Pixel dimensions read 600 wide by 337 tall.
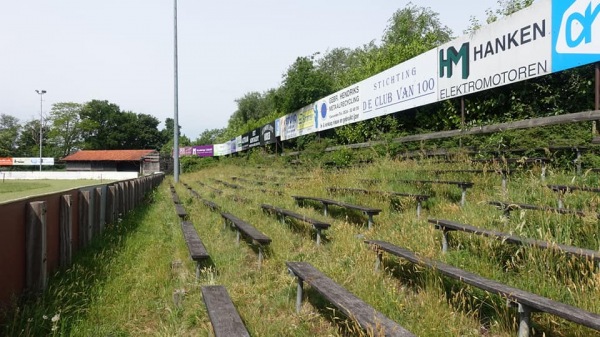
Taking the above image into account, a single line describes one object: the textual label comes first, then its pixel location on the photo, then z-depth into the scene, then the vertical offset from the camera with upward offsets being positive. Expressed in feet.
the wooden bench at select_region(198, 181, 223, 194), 41.37 -2.95
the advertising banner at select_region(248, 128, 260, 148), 90.38 +5.97
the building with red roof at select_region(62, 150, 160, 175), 191.52 +1.29
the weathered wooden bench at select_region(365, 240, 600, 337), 6.30 -2.46
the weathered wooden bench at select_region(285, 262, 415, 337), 7.27 -3.03
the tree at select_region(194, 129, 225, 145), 245.57 +18.38
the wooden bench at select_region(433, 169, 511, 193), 18.12 -0.48
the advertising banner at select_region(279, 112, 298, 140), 64.45 +6.35
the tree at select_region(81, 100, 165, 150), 277.85 +25.10
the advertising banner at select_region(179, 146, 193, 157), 160.04 +5.09
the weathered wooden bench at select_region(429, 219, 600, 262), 8.54 -1.93
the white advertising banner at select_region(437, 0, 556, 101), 22.08 +6.86
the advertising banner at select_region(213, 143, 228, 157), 134.36 +4.84
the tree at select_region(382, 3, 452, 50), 108.06 +39.33
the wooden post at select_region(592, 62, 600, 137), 19.90 +3.53
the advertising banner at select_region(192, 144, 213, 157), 149.18 +4.90
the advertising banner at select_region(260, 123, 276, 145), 79.15 +6.09
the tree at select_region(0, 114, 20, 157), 269.13 +20.56
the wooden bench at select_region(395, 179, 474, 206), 17.74 -0.98
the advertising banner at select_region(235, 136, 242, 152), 109.98 +5.60
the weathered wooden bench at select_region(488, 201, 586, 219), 11.66 -1.43
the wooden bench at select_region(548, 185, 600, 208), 13.58 -0.93
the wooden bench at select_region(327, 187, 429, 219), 17.47 -1.58
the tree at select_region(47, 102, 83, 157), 275.80 +25.44
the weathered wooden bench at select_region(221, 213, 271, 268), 14.16 -2.79
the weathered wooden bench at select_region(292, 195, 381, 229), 16.62 -2.03
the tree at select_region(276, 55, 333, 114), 70.28 +14.10
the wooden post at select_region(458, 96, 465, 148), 28.86 +3.31
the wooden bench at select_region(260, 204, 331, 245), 15.55 -2.51
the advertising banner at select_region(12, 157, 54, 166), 210.38 +1.44
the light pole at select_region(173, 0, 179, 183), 74.43 +8.90
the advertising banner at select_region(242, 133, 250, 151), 100.88 +5.70
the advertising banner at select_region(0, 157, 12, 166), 211.06 +1.45
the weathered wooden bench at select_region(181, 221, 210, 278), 13.17 -3.11
